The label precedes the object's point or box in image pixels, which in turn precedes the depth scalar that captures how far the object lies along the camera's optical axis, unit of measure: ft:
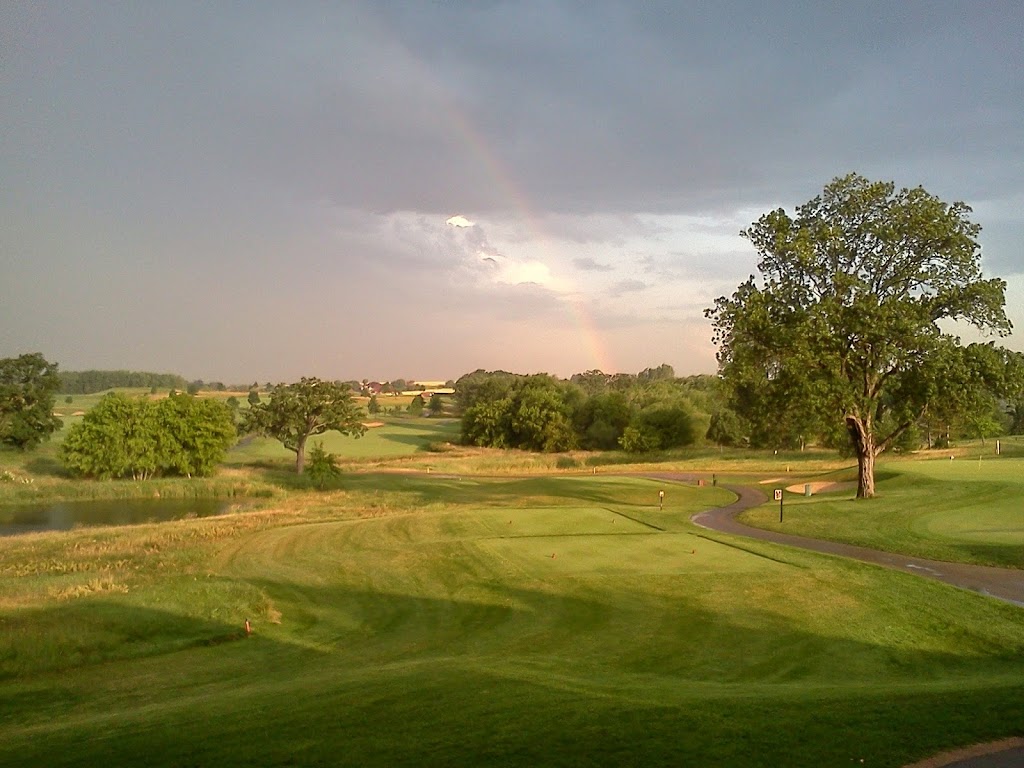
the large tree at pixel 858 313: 111.04
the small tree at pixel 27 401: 233.14
